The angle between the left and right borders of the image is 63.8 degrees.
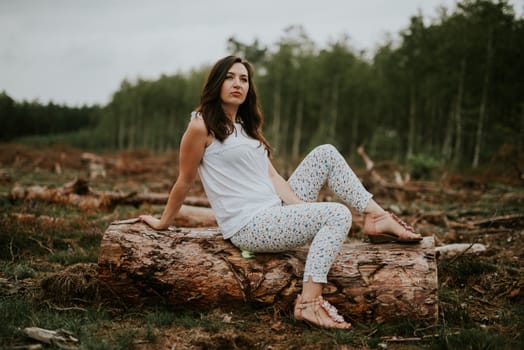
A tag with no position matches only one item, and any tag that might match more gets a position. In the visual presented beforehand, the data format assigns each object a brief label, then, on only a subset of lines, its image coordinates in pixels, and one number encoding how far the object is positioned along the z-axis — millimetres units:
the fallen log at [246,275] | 3352
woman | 3258
